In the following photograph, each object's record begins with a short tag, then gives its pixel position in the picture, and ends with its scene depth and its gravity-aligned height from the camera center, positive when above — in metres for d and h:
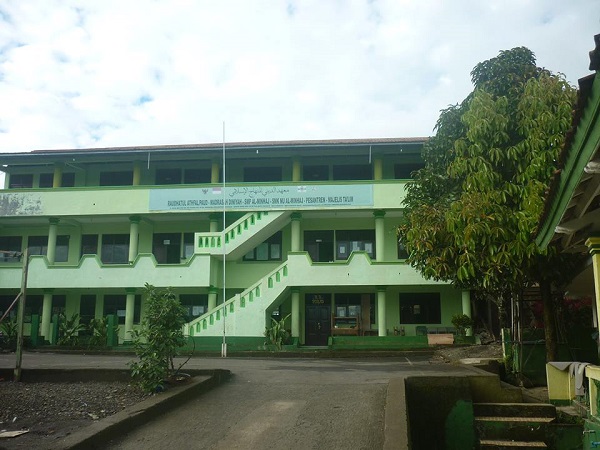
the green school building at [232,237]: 24.25 +3.90
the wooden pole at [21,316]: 9.71 +0.11
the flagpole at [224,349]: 20.81 -0.93
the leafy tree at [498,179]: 11.48 +2.98
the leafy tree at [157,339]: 8.84 -0.24
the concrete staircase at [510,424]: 9.20 -1.58
